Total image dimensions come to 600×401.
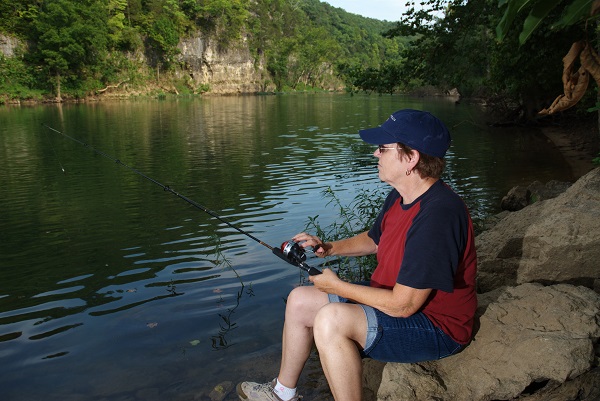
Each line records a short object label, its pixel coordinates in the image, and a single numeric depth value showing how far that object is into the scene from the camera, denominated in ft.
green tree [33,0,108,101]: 188.34
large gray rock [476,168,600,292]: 12.57
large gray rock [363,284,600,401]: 9.32
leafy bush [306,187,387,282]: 20.74
